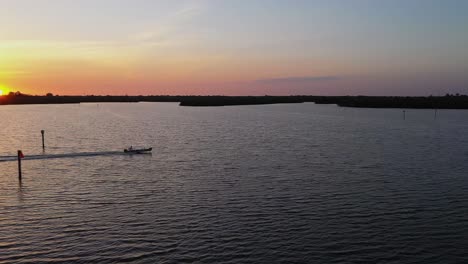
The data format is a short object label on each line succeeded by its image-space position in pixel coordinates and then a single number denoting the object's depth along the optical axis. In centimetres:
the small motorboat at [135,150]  5394
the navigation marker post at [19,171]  3678
